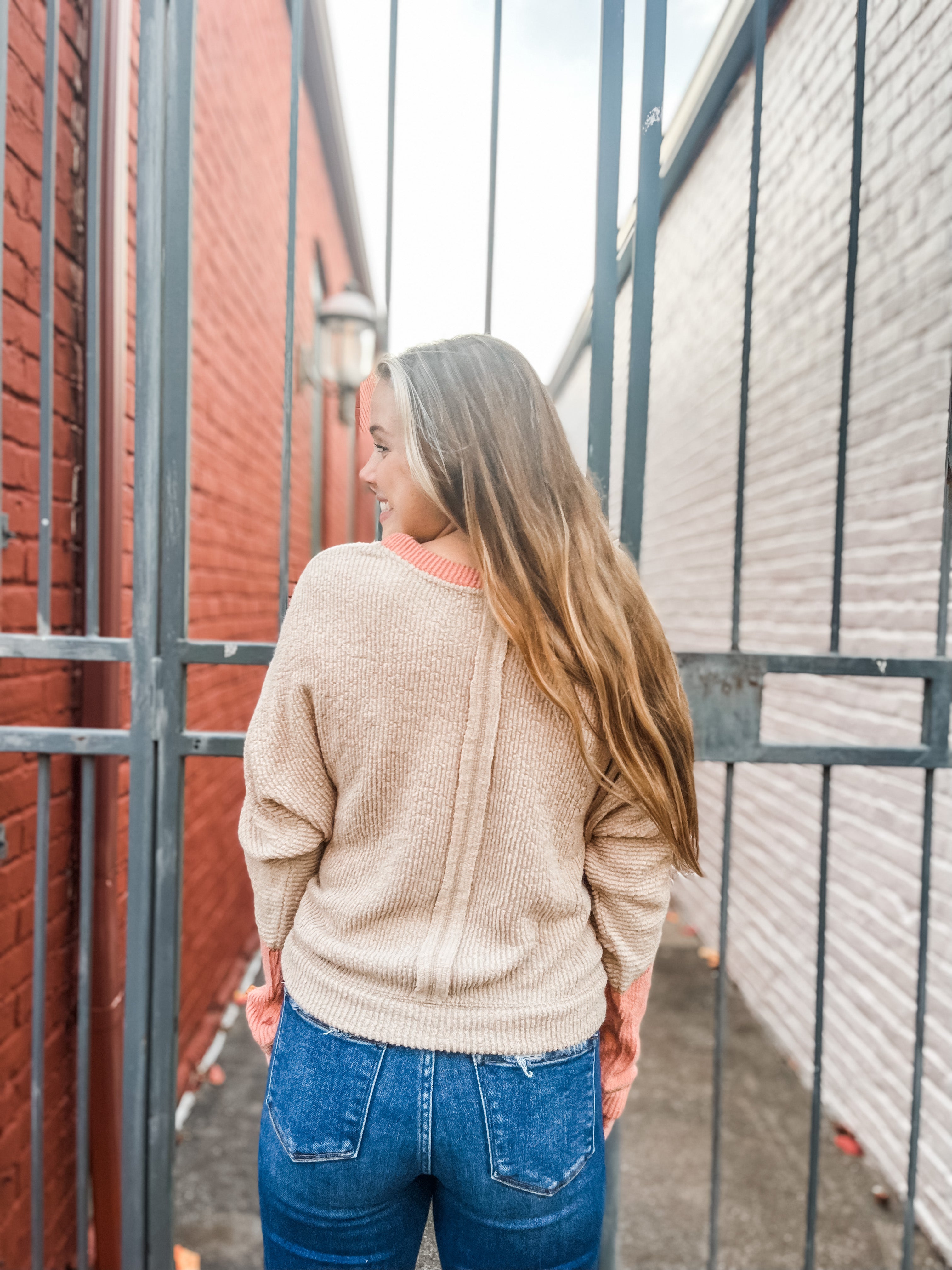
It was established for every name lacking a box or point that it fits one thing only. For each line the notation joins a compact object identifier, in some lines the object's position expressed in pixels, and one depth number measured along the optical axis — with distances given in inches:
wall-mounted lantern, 216.7
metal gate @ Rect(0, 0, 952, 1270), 70.4
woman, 45.1
